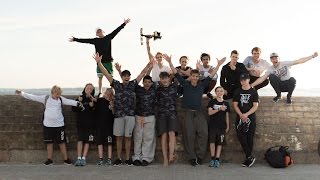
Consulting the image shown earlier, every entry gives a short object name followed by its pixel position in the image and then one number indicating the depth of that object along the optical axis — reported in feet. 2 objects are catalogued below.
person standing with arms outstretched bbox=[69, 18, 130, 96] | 34.27
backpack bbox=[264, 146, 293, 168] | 28.91
